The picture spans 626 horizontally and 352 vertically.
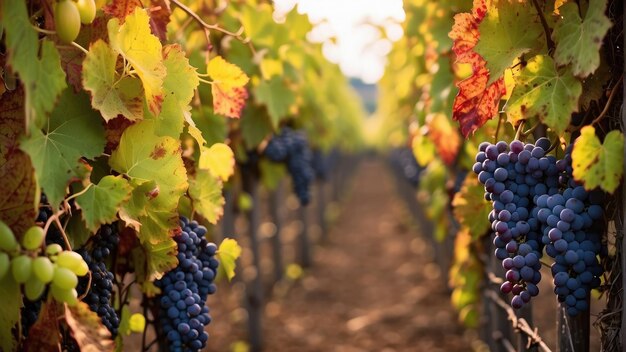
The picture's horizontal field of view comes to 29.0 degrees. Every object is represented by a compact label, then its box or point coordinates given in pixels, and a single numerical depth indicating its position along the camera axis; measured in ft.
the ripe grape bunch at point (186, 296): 3.96
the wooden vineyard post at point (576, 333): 3.72
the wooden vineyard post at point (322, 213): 29.70
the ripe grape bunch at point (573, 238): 3.45
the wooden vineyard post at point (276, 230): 19.48
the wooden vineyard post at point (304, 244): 23.36
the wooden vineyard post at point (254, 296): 14.05
